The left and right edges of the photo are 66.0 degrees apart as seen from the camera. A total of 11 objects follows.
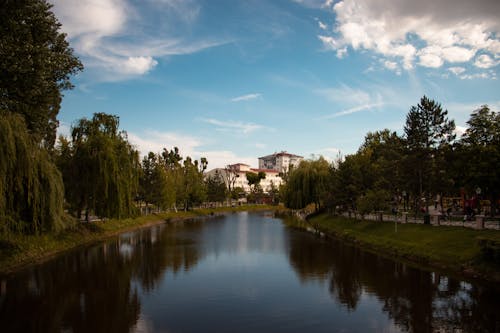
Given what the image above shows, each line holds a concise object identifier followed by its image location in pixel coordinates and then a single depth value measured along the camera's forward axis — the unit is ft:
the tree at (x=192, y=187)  303.52
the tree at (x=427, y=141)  142.61
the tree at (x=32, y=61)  81.66
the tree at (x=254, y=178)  522.06
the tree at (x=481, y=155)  114.52
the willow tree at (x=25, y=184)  79.77
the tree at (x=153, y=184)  227.81
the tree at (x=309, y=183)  236.04
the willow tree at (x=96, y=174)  135.85
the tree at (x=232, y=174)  528.71
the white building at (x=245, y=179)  604.00
